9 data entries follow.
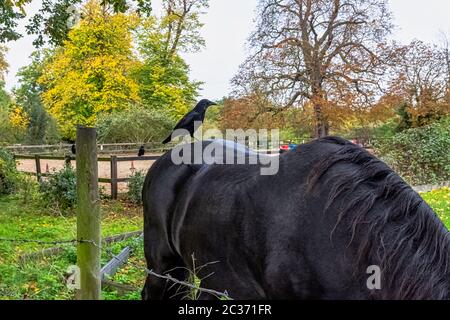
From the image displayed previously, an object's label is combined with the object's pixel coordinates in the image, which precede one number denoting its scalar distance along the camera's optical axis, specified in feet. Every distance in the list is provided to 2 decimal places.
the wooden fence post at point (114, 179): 31.99
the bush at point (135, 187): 31.35
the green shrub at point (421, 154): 36.27
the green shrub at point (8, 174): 31.86
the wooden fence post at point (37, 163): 35.83
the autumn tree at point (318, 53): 37.29
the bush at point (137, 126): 58.54
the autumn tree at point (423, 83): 42.88
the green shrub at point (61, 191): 28.48
